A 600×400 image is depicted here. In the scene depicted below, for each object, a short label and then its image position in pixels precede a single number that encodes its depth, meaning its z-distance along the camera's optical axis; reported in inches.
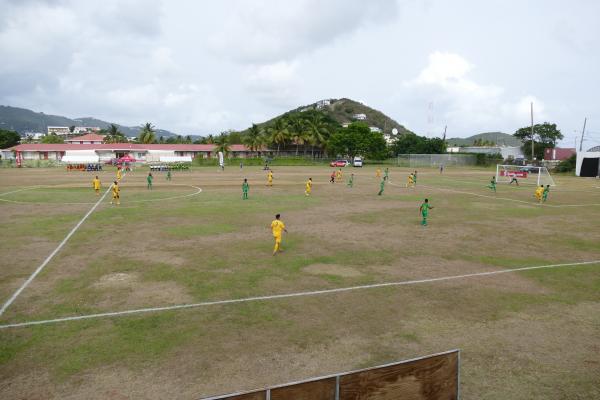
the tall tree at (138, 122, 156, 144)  4286.4
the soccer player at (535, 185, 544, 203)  1278.3
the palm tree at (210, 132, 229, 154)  3954.2
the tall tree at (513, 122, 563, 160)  3818.9
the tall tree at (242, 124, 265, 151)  4165.8
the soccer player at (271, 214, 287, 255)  608.7
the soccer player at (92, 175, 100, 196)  1300.4
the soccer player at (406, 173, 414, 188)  1741.3
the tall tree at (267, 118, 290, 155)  4114.2
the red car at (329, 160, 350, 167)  3323.3
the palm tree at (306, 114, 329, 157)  4057.6
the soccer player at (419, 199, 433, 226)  858.1
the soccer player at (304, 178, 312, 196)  1353.3
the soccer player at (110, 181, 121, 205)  1096.8
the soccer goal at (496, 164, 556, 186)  2018.9
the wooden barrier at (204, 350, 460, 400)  180.5
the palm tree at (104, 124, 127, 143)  4429.1
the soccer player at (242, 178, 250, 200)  1232.8
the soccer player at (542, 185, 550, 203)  1272.1
